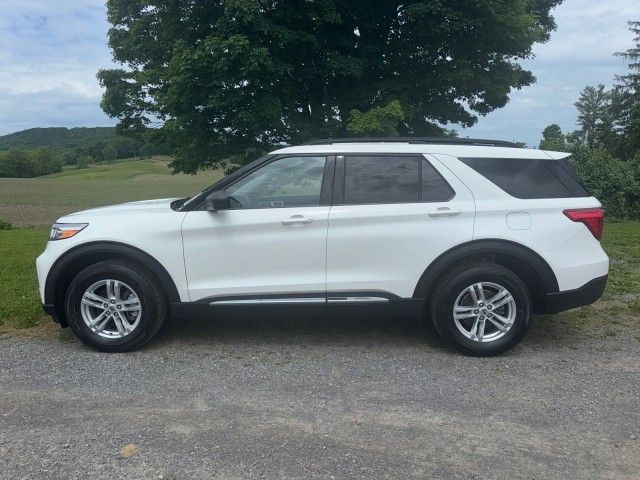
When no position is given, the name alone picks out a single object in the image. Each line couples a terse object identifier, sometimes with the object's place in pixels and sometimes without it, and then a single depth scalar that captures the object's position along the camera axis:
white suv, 4.51
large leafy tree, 11.59
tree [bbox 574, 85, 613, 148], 78.19
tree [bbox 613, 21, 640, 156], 42.84
